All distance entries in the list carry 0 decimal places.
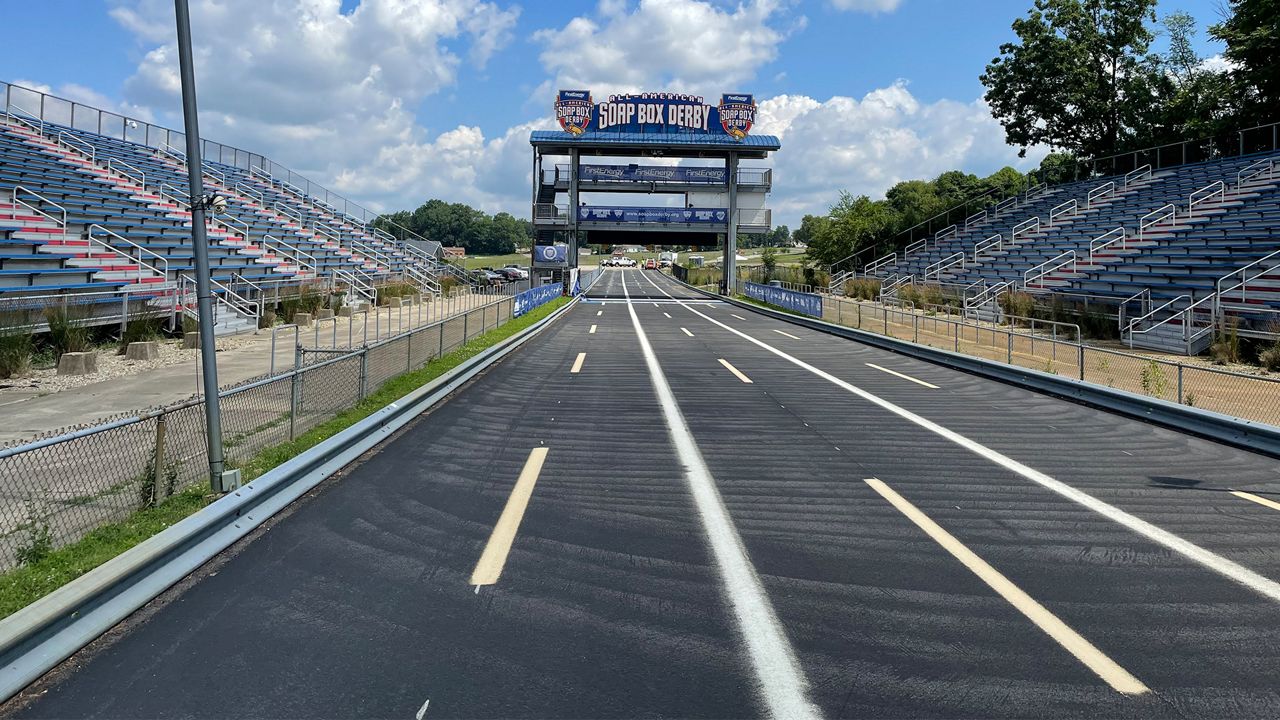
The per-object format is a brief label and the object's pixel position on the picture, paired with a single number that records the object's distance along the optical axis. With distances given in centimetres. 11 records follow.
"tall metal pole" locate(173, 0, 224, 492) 650
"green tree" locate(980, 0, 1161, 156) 5078
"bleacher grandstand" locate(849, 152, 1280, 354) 2236
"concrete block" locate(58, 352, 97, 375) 1458
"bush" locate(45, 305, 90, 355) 1605
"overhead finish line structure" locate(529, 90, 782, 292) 5938
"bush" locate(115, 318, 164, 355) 1805
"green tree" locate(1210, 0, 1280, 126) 3916
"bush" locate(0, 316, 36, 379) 1408
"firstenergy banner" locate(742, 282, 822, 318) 3456
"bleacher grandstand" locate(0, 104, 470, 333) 1944
